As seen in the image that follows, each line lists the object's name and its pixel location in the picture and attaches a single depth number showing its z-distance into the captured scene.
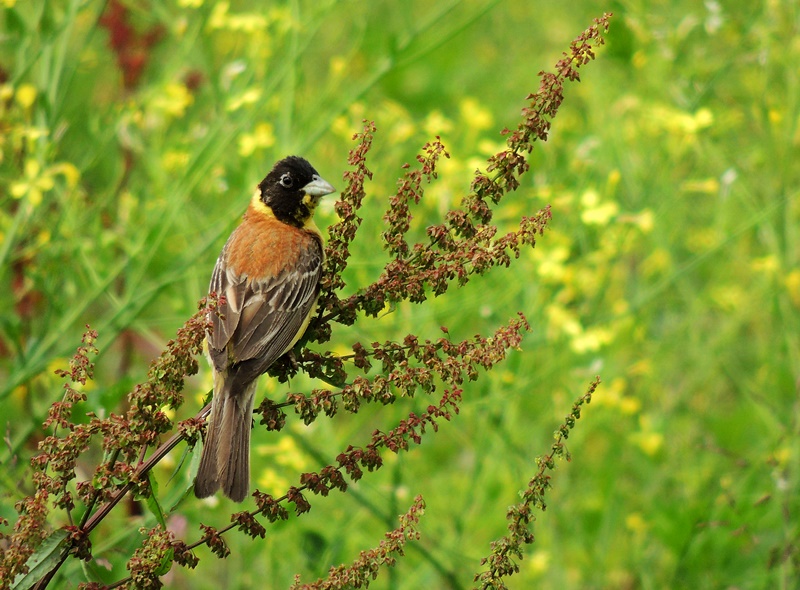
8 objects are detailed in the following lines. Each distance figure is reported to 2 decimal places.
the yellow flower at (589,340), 10.12
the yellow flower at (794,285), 11.81
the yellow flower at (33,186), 8.91
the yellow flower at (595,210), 9.98
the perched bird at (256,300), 6.44
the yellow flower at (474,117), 12.41
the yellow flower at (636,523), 11.59
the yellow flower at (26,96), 9.70
